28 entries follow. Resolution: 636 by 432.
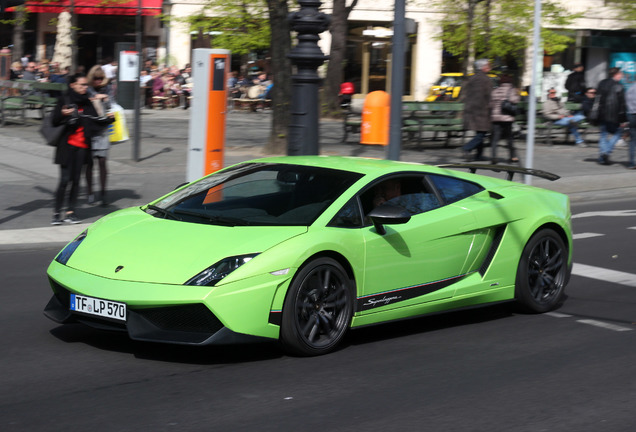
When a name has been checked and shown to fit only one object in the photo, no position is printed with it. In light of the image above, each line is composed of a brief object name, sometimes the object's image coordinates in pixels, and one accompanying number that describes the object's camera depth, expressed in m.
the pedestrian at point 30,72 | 29.56
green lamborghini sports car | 5.94
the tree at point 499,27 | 33.62
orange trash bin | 19.50
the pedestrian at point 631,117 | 19.39
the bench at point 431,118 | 22.64
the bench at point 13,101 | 24.05
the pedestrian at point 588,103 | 24.84
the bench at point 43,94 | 23.67
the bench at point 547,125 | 24.08
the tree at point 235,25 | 31.97
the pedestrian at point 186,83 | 34.16
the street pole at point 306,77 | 12.09
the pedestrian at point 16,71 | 31.86
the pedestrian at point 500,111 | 18.08
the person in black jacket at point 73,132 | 11.84
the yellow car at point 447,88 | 36.00
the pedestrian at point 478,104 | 18.33
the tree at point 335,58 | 29.58
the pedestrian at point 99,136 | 12.94
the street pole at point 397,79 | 13.62
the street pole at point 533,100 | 15.88
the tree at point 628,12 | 34.12
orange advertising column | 12.88
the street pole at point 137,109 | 18.19
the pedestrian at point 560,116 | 23.98
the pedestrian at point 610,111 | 19.89
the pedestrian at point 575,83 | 29.16
